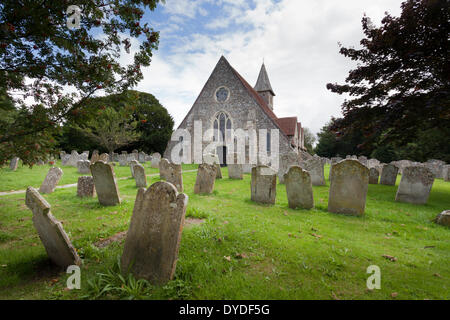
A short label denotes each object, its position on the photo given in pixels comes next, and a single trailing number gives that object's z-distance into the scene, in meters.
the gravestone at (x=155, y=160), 18.73
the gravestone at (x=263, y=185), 6.16
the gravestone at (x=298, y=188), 5.64
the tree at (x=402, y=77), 6.76
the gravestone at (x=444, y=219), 4.55
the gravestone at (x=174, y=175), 7.98
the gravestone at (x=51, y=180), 7.48
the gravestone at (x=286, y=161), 10.36
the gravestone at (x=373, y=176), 10.35
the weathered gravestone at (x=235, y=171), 11.55
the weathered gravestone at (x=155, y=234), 2.35
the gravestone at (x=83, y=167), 12.96
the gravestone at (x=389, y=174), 9.87
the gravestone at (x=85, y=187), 6.68
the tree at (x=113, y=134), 23.97
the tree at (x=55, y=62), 3.09
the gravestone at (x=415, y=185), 6.32
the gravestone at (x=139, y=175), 8.35
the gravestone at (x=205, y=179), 7.40
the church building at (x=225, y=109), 21.45
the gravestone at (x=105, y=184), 5.60
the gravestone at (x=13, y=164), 12.43
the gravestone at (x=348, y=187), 5.25
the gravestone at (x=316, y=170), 9.73
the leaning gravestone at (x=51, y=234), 2.56
